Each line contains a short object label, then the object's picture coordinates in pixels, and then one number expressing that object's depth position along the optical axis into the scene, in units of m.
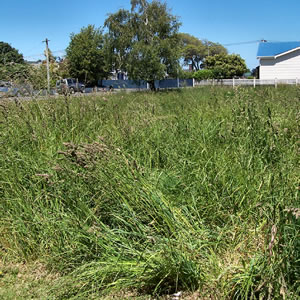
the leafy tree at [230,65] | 56.53
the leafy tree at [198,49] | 80.78
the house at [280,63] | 35.72
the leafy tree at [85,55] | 44.19
